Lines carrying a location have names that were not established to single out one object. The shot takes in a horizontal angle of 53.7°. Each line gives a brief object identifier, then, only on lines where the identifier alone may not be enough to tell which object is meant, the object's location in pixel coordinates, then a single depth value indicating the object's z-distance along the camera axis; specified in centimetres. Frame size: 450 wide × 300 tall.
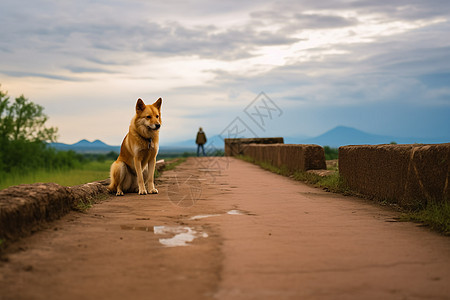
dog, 796
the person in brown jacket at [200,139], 3186
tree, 2889
